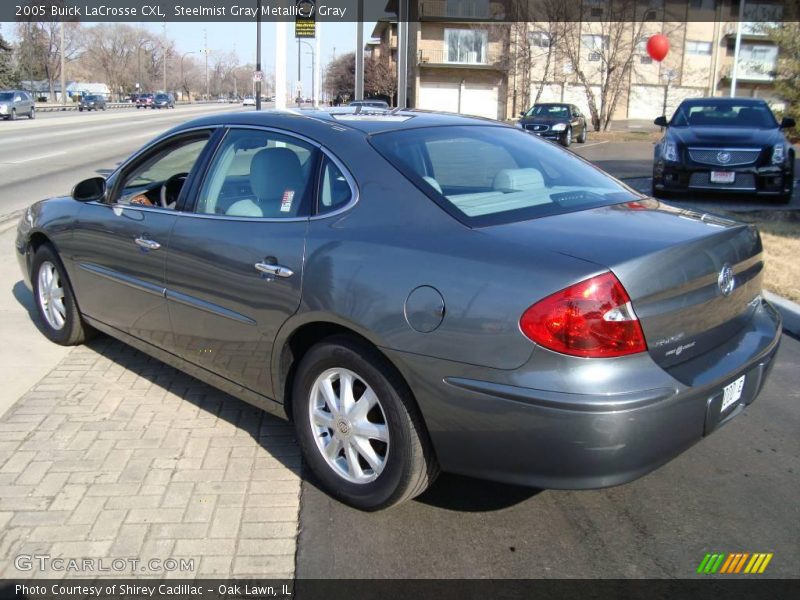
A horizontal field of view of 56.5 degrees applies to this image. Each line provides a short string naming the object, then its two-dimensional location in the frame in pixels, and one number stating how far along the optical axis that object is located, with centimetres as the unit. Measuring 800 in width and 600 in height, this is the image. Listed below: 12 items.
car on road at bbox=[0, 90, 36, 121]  4133
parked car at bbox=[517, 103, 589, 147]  2732
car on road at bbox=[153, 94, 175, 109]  7588
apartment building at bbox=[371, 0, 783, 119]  5041
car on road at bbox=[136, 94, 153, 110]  7669
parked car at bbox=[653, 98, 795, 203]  1073
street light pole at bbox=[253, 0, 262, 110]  3181
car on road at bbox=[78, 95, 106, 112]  6328
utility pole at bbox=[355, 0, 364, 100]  3143
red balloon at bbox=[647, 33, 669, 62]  3709
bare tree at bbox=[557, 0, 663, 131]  4492
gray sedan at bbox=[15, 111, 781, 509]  263
